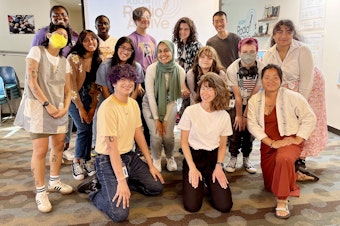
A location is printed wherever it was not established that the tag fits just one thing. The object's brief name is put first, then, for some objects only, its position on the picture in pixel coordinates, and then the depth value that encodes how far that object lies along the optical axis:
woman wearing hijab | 2.45
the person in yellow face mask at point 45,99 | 1.87
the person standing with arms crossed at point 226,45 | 2.99
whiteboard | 3.92
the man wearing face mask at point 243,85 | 2.33
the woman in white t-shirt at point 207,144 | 1.99
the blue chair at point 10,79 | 4.80
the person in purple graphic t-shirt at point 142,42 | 2.79
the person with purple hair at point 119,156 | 1.90
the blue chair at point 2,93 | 4.46
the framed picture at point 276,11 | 4.90
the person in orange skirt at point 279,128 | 1.92
